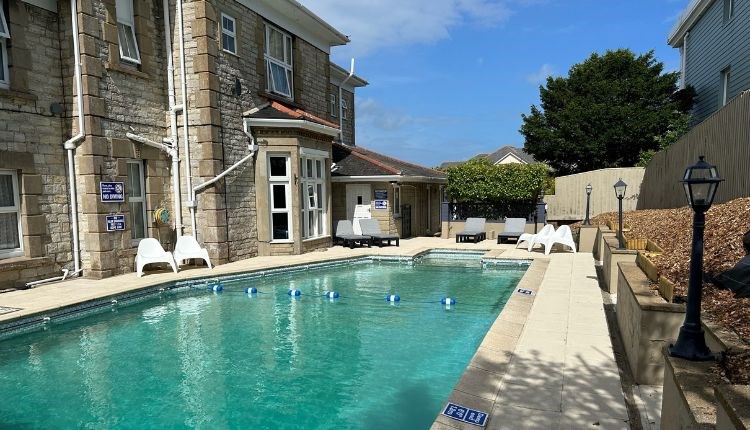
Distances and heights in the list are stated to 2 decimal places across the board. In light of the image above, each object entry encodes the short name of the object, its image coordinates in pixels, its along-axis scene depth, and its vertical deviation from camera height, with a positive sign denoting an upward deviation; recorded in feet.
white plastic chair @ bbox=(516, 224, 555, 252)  46.57 -4.19
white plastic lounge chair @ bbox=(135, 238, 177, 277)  35.69 -4.29
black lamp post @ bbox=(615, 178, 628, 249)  31.50 +0.32
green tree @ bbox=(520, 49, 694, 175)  88.53 +16.91
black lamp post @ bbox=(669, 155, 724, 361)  10.77 -1.67
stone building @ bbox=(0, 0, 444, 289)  31.89 +5.87
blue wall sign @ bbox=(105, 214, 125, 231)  35.06 -1.49
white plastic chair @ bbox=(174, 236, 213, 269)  38.65 -4.15
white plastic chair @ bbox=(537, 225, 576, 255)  44.70 -4.41
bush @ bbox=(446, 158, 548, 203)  65.00 +2.14
